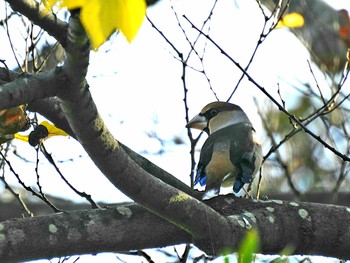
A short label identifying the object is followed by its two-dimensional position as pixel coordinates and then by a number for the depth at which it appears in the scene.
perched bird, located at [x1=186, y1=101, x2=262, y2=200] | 8.93
